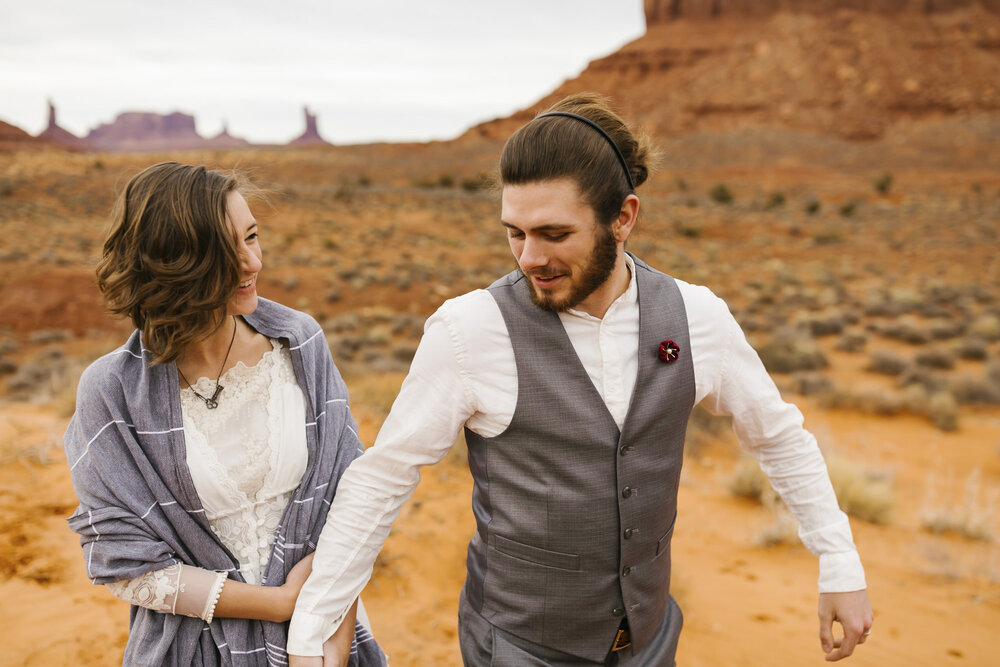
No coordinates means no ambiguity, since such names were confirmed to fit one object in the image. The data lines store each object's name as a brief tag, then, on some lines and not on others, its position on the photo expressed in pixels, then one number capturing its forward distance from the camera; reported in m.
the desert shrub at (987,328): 10.62
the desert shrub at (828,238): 20.91
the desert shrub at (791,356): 9.22
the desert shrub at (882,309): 12.16
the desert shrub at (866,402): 7.72
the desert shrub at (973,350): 9.68
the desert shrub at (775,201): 28.81
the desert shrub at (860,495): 4.92
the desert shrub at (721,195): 30.22
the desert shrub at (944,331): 10.60
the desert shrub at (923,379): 8.27
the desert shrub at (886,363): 9.03
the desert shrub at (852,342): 10.30
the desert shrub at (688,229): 22.41
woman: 1.67
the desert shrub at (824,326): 11.18
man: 1.59
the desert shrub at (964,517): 4.57
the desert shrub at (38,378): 7.77
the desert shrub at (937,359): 9.19
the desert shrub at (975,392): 8.00
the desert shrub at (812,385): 8.25
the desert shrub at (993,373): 8.43
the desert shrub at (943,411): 7.24
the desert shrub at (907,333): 10.53
